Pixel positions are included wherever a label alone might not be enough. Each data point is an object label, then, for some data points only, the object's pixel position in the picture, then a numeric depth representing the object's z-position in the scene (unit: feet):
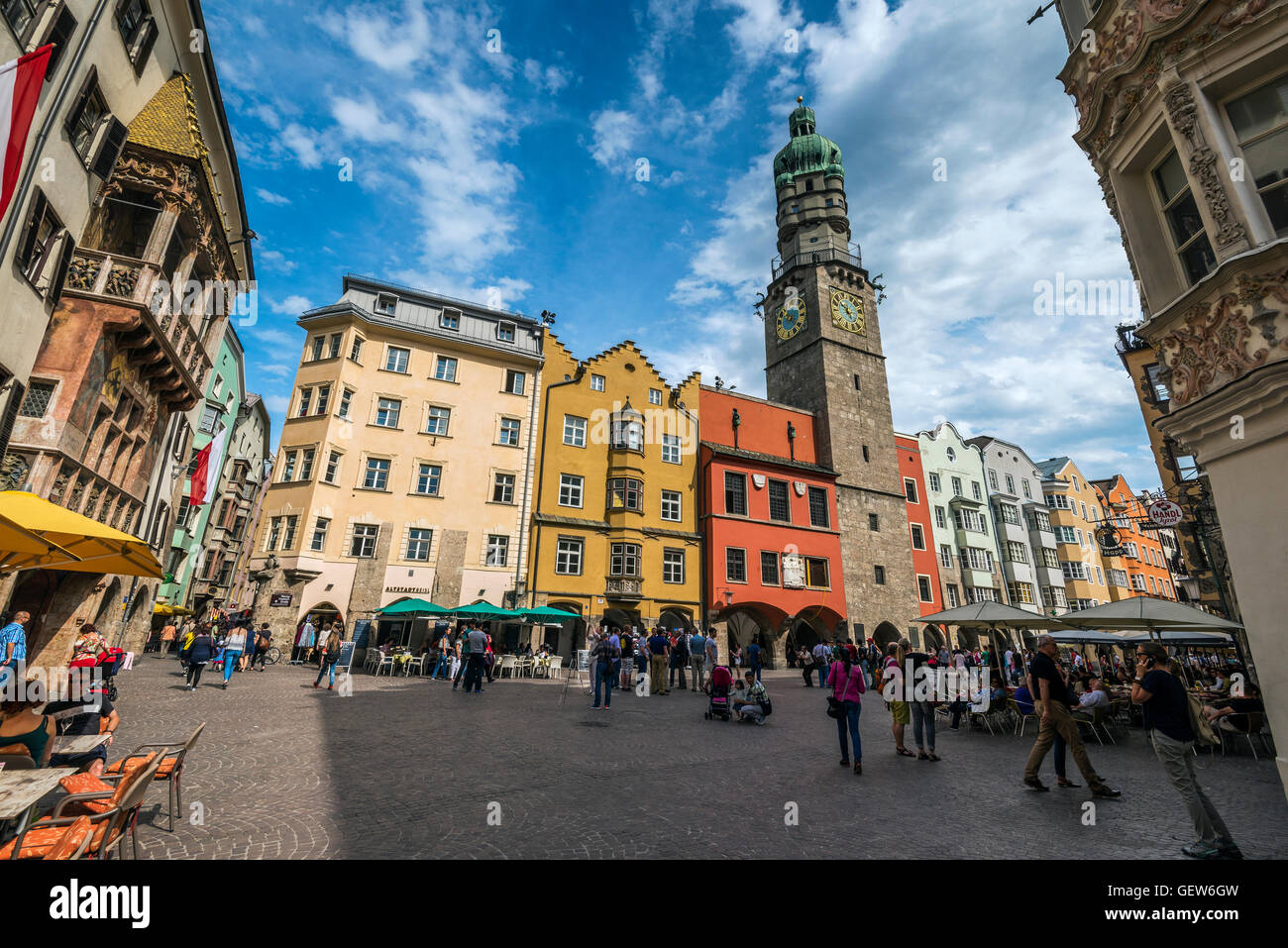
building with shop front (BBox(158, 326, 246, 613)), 105.81
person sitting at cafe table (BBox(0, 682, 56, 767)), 16.65
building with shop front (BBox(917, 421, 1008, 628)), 134.82
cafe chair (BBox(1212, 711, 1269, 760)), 33.09
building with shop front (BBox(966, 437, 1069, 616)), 146.82
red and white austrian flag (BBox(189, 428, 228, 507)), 79.60
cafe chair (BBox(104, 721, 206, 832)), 17.01
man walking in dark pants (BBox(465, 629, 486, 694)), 50.98
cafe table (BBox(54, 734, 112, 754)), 18.12
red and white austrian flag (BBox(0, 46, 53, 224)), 23.93
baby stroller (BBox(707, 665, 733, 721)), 42.68
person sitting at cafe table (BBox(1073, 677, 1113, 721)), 38.65
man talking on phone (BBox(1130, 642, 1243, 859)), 16.60
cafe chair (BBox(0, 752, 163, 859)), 11.69
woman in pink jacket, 27.50
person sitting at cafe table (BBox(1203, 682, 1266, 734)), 33.53
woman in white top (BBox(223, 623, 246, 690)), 48.83
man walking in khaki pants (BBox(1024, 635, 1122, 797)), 24.31
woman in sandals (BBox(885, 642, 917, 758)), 31.60
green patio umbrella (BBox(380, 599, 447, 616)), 70.59
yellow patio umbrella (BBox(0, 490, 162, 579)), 20.88
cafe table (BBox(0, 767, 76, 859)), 11.16
